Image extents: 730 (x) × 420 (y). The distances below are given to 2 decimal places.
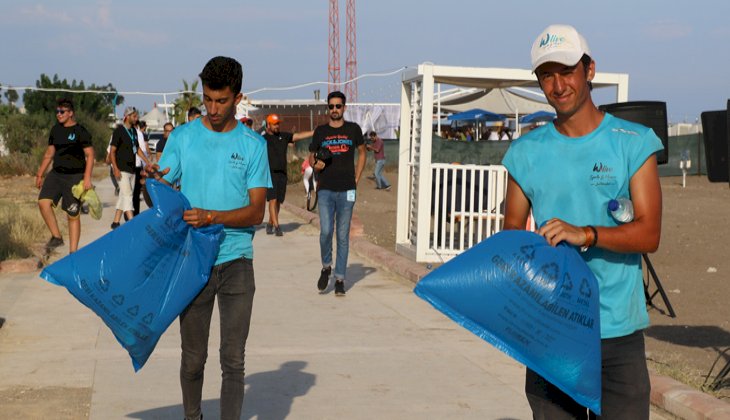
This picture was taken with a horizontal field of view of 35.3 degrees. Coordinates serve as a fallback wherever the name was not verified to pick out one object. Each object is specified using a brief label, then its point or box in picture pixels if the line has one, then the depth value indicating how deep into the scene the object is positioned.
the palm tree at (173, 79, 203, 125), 55.91
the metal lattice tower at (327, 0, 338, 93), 83.44
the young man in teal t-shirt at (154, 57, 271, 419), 5.19
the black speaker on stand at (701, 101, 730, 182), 7.45
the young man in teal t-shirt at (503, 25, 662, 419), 3.63
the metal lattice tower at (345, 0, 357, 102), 84.56
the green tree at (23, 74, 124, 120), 74.25
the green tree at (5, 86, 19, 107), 101.44
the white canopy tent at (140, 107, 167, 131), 65.06
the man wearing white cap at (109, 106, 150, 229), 16.56
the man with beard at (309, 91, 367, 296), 11.25
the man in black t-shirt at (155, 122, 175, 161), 17.38
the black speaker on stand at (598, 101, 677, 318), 9.62
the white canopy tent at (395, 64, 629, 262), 13.38
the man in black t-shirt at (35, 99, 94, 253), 13.07
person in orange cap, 16.94
